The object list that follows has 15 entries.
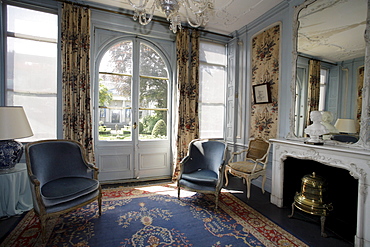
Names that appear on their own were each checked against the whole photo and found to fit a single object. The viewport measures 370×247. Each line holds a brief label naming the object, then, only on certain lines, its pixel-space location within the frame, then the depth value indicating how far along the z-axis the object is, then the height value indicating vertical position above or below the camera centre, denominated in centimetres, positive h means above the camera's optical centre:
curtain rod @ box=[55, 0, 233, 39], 334 +188
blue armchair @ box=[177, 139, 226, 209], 286 -84
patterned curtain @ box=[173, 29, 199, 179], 400 +58
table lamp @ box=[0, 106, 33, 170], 237 -24
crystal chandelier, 197 +112
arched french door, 375 +8
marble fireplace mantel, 197 -50
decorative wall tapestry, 348 +81
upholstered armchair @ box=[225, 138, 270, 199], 322 -84
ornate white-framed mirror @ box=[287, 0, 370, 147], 227 +77
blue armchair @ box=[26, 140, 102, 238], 208 -82
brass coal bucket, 230 -98
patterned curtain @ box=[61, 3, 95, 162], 325 +66
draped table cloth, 246 -102
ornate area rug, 207 -133
